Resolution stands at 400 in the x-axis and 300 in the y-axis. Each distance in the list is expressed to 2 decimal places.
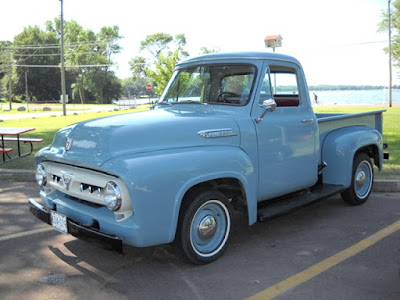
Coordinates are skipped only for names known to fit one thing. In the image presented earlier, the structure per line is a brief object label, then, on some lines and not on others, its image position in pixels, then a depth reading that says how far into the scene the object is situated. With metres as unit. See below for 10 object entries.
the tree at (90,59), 72.50
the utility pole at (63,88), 29.87
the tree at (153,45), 83.44
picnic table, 8.86
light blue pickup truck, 3.15
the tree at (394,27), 39.41
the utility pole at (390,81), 32.29
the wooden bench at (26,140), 9.59
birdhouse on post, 8.58
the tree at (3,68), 72.56
